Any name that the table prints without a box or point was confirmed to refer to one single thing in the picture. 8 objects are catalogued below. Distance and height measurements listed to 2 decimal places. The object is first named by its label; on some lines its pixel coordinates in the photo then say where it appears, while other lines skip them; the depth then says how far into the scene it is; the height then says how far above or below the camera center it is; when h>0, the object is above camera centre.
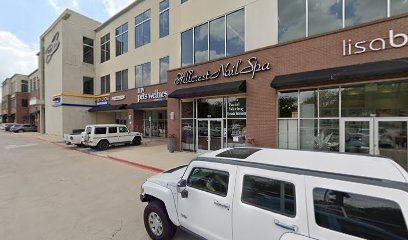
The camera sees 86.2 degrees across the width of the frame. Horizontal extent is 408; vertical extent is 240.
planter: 14.52 -1.69
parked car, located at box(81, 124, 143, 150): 15.97 -1.23
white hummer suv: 2.00 -0.90
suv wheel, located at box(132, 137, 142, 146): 18.66 -1.81
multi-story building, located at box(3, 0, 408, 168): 8.05 +2.17
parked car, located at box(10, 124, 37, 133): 40.59 -1.39
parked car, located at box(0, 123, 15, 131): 45.84 -1.21
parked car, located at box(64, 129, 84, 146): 17.16 -1.48
